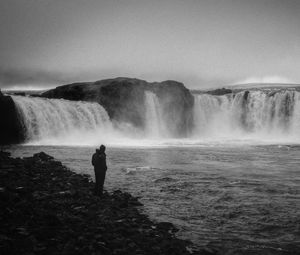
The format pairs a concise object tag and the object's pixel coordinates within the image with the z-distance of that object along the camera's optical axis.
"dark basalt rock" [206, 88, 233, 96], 93.50
